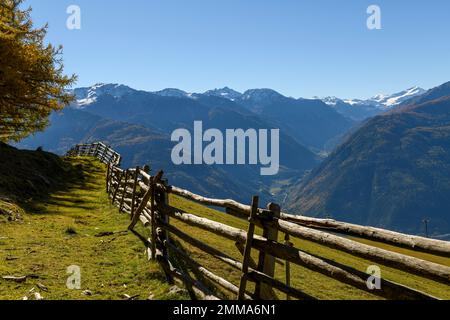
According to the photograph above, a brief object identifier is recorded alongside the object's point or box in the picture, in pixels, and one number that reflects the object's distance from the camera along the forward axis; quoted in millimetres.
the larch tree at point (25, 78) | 29516
